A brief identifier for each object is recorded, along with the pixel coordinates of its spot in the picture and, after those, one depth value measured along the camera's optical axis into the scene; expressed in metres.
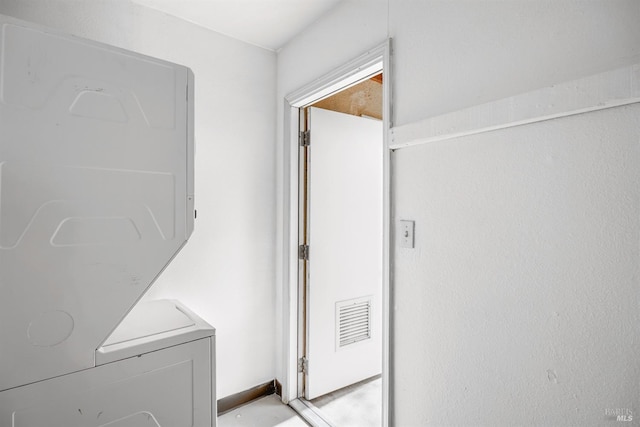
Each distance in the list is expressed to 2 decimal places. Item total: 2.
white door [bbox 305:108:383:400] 2.12
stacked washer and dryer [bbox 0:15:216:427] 0.88
